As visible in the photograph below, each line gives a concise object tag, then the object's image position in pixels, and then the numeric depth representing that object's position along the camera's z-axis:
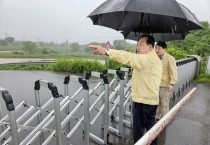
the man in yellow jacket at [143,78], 2.32
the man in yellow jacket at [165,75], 4.00
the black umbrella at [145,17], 2.50
